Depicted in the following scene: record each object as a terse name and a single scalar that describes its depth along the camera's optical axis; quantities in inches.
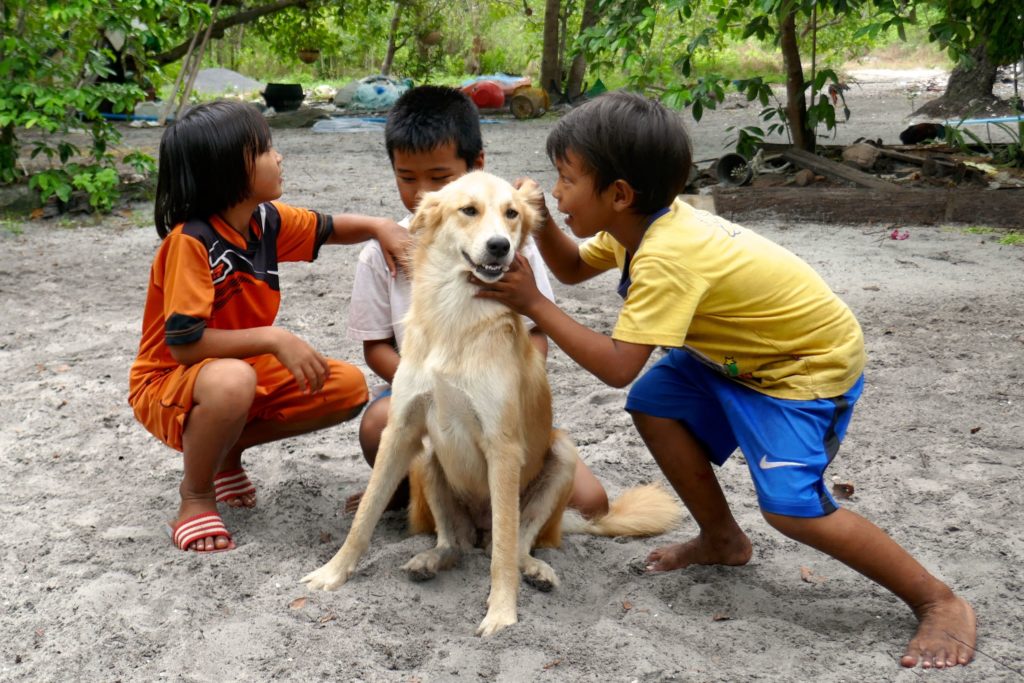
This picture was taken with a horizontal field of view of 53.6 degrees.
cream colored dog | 113.0
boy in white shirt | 139.2
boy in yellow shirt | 103.7
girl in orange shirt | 123.6
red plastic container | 674.8
